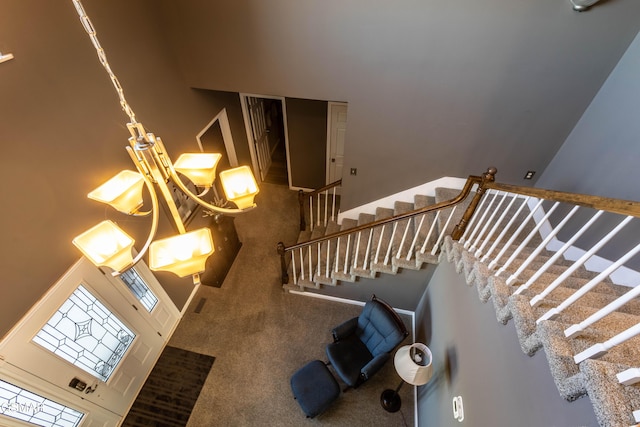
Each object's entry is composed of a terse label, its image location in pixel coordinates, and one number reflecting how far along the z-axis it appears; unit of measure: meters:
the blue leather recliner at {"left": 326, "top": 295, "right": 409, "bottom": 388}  2.94
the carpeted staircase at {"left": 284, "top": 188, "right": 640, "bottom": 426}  1.12
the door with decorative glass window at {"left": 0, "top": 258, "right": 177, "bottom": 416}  2.07
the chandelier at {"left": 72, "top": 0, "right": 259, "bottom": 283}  1.34
